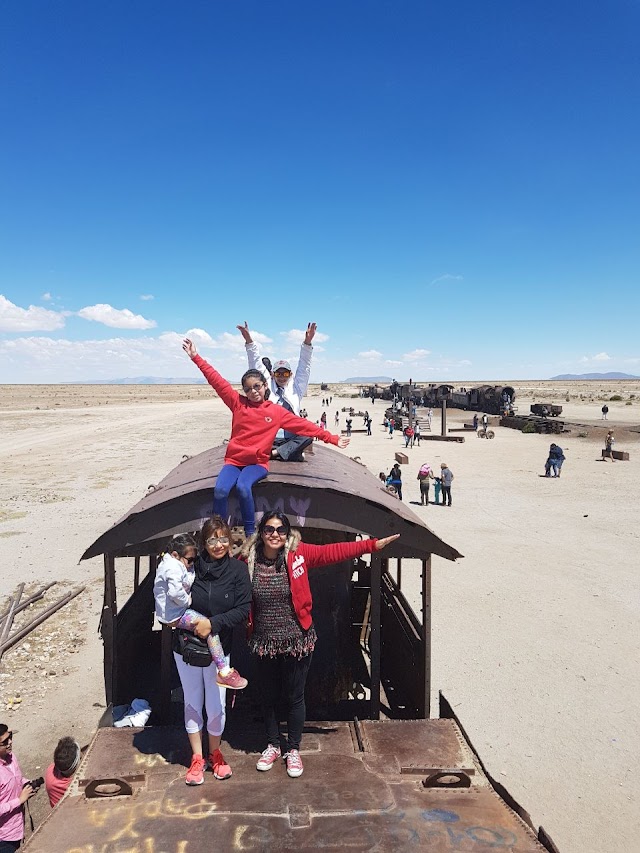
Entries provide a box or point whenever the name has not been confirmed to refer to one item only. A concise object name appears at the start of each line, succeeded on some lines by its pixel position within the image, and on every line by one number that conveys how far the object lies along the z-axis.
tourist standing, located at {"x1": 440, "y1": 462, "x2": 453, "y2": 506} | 19.89
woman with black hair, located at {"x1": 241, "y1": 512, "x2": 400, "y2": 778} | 4.02
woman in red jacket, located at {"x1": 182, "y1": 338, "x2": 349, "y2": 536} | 4.76
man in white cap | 5.94
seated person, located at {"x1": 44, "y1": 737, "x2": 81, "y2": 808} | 4.40
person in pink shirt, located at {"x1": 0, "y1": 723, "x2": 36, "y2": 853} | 4.14
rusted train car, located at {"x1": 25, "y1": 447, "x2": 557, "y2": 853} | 3.37
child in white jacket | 3.87
